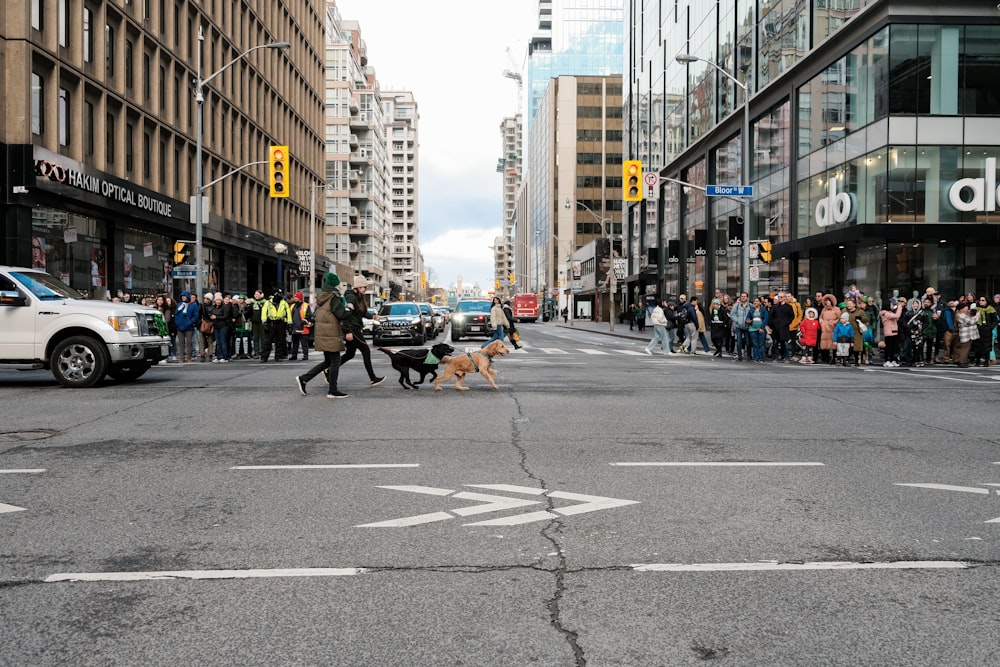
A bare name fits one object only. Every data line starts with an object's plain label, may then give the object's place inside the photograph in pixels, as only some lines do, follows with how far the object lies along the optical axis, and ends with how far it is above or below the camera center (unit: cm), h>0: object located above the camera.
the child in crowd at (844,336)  2133 -62
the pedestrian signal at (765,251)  2894 +210
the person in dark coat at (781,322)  2305 -28
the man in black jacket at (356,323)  1353 -20
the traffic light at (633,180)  2950 +463
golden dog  1397 -87
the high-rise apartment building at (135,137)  2381 +653
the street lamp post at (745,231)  3061 +294
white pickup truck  1414 -39
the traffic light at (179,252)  2731 +191
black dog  1398 -81
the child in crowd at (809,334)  2248 -60
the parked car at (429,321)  3453 -46
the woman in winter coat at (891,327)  2150 -39
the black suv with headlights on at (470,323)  3672 -53
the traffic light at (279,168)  2759 +473
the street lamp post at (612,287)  5169 +151
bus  8169 +30
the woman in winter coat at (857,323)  2144 -28
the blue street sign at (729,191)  2978 +432
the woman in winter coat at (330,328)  1300 -27
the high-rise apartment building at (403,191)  18738 +2703
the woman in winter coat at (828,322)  2202 -27
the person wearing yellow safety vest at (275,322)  2236 -31
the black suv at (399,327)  3058 -60
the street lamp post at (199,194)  2864 +409
